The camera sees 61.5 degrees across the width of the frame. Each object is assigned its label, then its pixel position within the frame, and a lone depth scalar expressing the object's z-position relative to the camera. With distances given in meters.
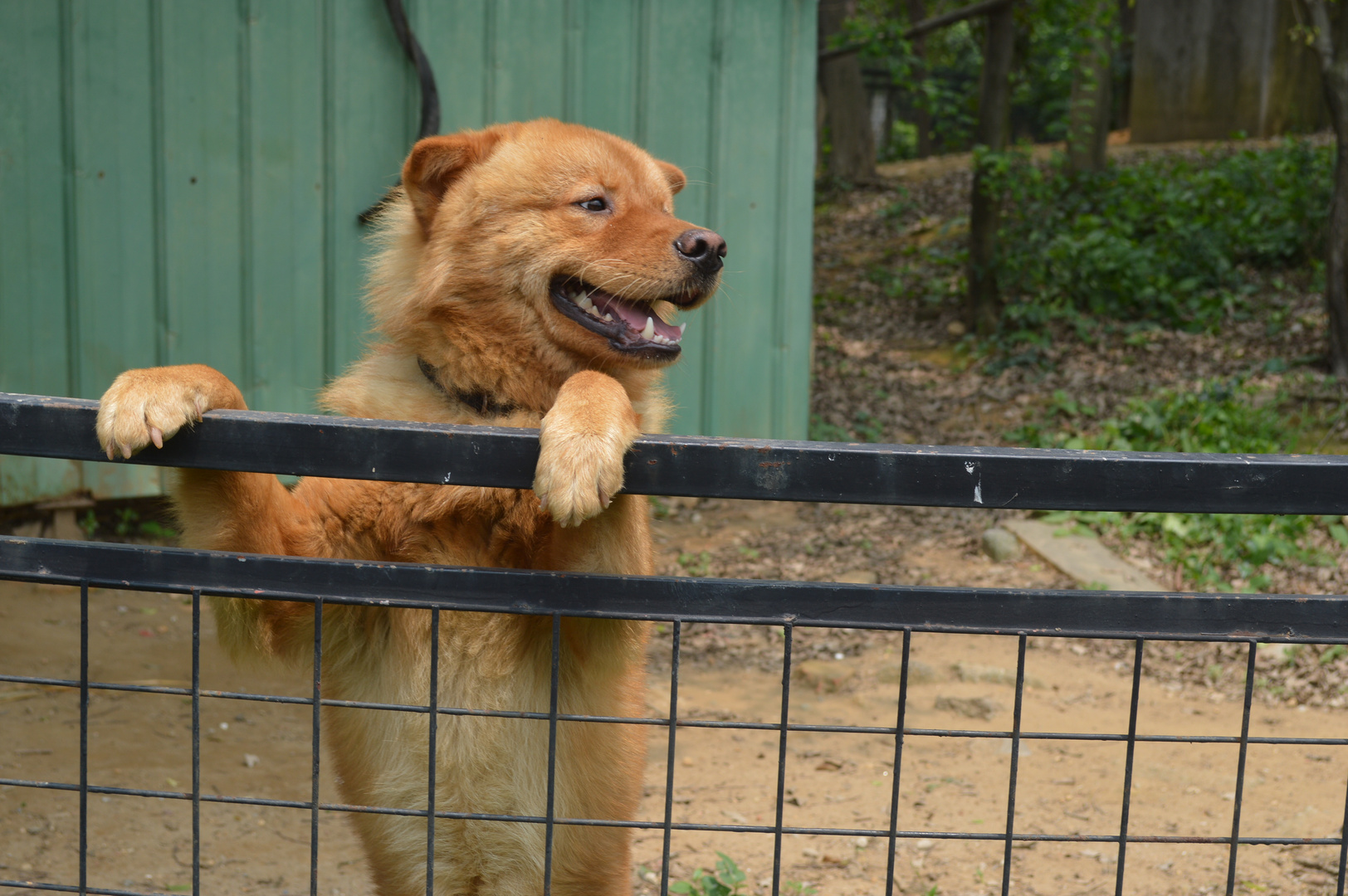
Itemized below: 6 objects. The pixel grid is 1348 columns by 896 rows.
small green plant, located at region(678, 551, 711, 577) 6.08
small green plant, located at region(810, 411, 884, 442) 7.84
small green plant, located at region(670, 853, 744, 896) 2.99
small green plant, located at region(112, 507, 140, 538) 5.82
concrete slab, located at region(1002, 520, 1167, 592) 5.69
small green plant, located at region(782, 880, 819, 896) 3.13
